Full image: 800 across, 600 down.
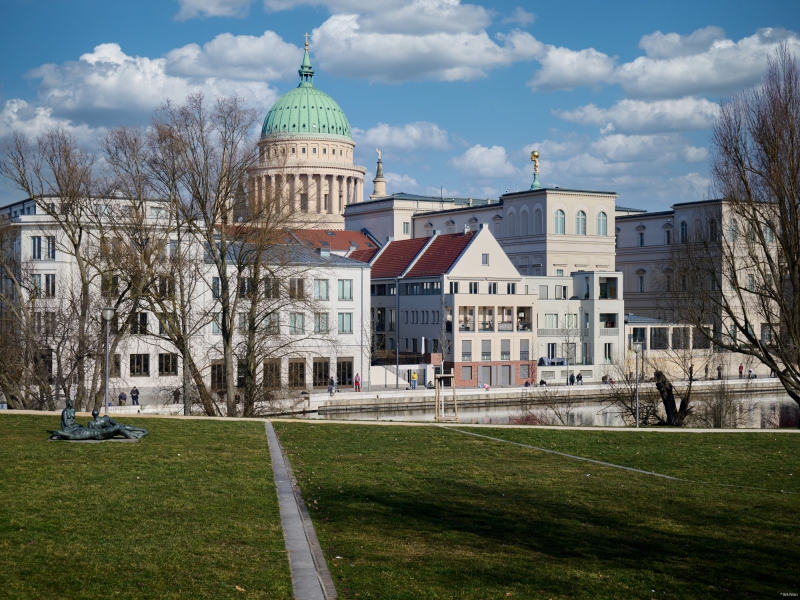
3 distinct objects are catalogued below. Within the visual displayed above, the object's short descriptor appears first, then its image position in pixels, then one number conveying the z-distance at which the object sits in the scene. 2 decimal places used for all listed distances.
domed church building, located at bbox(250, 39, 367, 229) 154.25
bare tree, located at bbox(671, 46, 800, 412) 36.00
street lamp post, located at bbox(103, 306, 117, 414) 32.88
